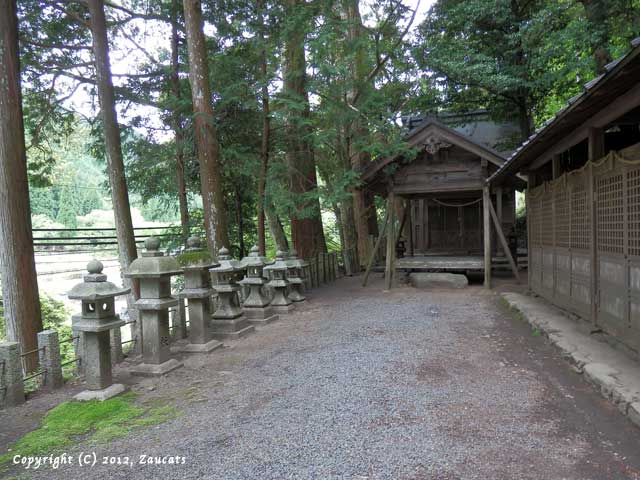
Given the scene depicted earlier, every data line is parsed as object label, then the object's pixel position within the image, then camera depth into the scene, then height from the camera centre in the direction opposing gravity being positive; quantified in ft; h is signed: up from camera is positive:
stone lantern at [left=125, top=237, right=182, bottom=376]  17.75 -3.15
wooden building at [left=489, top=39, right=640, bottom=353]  15.11 +0.07
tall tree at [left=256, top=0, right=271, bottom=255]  34.71 +8.05
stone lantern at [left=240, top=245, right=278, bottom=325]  27.25 -4.77
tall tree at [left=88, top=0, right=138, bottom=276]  31.91 +8.72
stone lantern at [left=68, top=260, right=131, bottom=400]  15.05 -3.37
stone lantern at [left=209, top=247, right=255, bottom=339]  23.85 -4.59
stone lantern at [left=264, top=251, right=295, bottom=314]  30.23 -4.40
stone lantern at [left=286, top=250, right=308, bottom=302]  33.17 -4.37
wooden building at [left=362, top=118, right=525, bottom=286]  35.06 +3.42
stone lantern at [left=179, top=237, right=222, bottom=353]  20.80 -3.45
